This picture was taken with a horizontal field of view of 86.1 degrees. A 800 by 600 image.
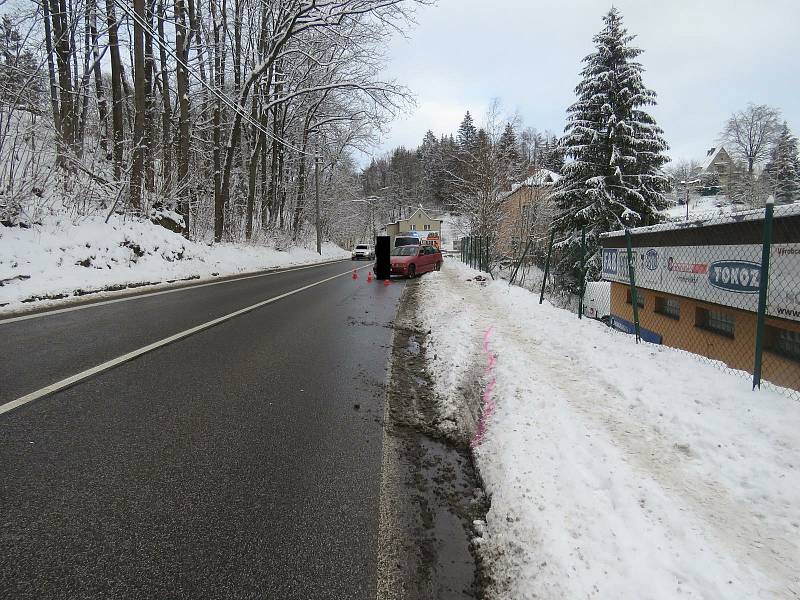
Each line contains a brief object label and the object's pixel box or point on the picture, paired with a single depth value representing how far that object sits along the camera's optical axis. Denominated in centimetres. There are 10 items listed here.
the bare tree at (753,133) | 6475
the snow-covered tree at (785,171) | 4628
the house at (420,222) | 9138
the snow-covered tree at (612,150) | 1994
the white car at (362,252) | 3753
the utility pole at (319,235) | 3939
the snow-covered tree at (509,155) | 2120
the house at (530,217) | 2578
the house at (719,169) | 7209
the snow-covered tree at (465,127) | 8925
